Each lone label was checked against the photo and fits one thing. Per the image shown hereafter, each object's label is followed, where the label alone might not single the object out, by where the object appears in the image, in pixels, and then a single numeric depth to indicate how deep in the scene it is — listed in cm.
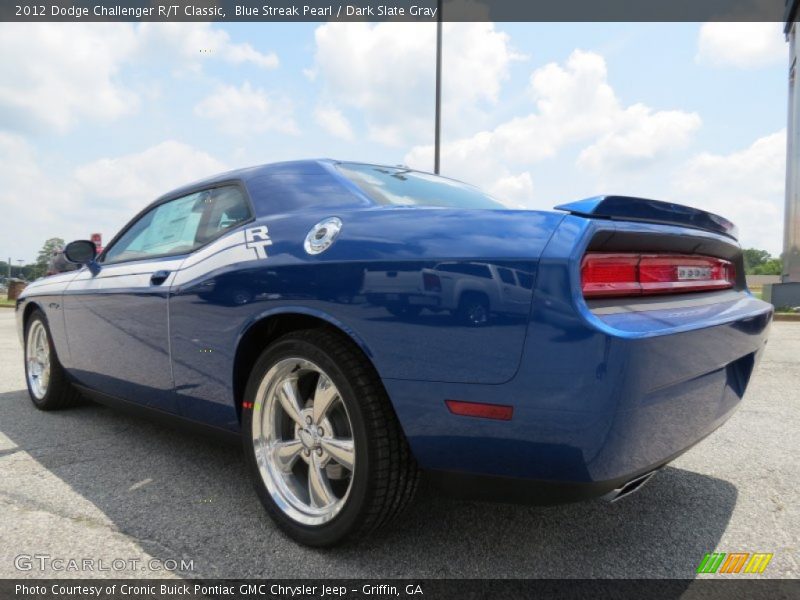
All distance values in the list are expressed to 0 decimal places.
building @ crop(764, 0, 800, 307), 1798
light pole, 931
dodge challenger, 146
